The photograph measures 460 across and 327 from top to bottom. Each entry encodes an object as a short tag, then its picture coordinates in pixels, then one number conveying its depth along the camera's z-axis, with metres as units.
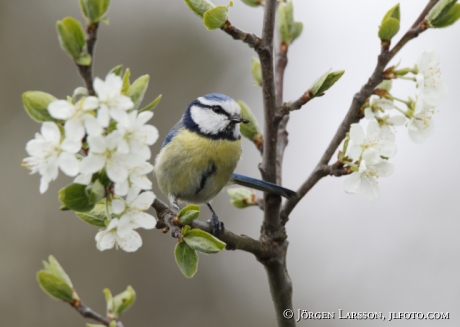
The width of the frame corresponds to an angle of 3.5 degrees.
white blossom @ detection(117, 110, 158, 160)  3.86
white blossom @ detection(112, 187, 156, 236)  4.34
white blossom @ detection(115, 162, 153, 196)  4.03
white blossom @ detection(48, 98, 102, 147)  3.69
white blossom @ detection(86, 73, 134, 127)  3.67
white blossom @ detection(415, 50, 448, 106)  4.75
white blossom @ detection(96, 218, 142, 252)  4.41
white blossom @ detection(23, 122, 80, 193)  3.95
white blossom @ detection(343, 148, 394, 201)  4.75
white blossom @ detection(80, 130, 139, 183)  3.73
